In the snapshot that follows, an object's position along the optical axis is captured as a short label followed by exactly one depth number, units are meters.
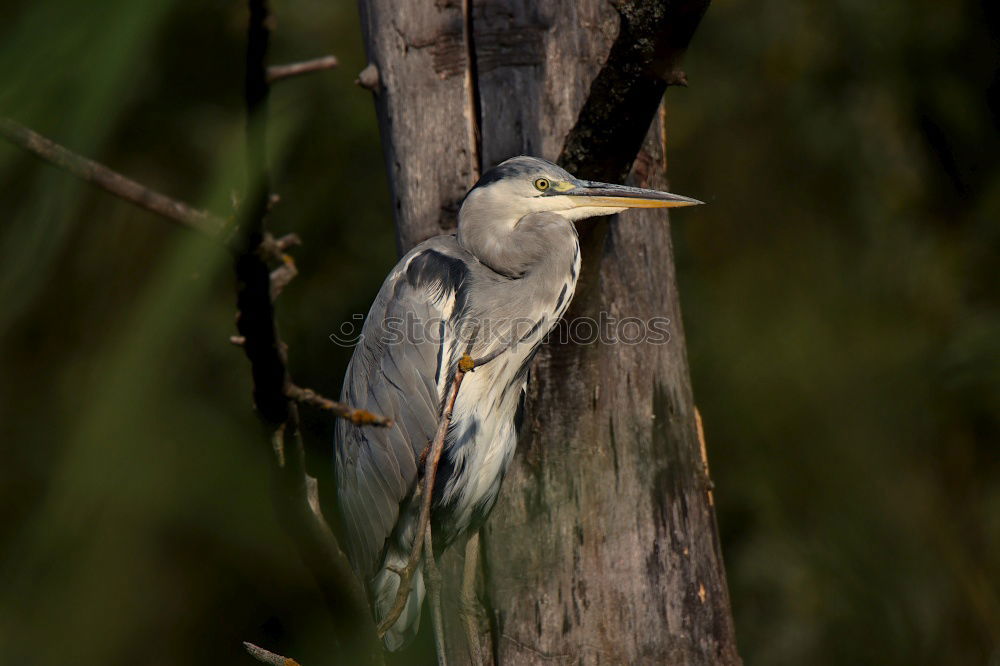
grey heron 11.46
